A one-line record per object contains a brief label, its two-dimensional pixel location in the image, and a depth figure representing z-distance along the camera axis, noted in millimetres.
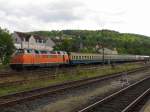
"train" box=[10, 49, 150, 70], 35812
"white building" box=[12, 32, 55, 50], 103825
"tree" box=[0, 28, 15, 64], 60928
